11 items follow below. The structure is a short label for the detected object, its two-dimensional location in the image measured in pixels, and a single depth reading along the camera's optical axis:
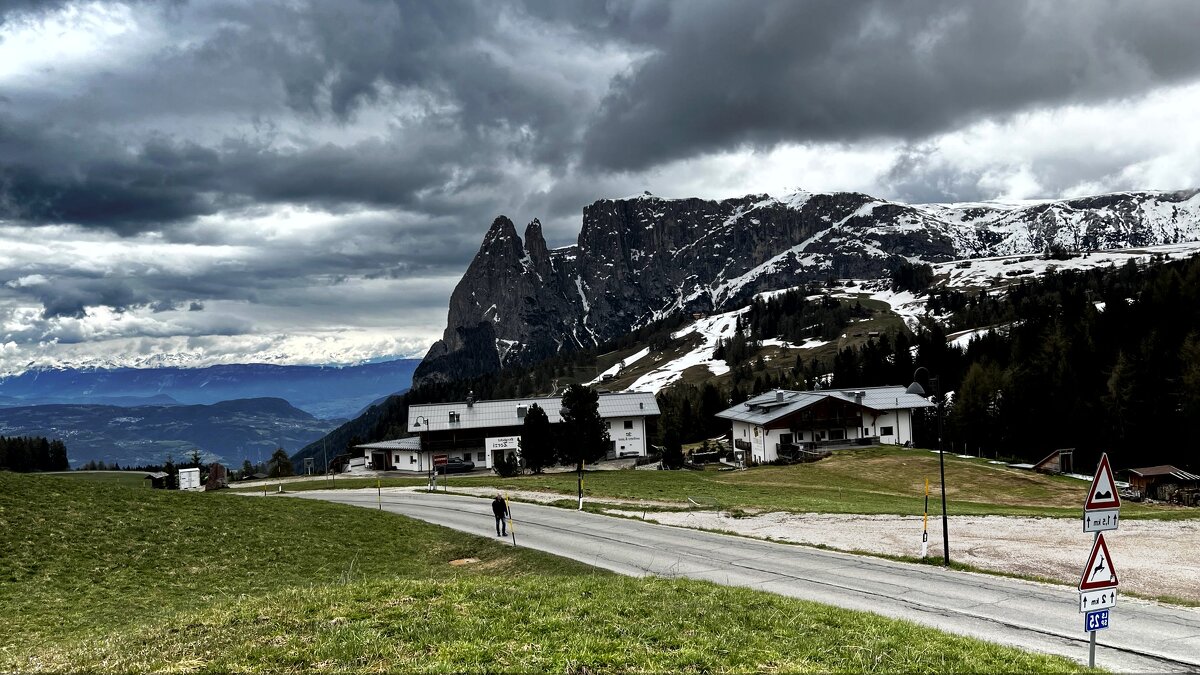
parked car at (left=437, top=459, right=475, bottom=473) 103.06
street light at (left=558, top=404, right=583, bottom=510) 85.06
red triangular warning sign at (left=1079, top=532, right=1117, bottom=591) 12.43
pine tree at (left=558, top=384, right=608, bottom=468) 85.44
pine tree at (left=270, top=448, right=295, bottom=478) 112.29
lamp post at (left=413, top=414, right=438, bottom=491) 101.80
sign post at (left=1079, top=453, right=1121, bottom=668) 12.43
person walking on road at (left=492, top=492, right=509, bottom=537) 33.41
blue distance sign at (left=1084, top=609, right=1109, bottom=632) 12.44
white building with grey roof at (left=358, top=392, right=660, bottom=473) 105.69
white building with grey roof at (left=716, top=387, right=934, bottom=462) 101.00
